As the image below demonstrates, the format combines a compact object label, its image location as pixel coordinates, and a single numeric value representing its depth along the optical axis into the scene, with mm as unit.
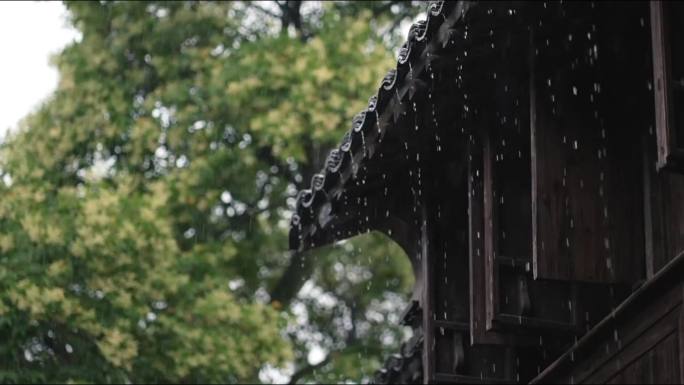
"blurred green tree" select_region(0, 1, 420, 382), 16484
